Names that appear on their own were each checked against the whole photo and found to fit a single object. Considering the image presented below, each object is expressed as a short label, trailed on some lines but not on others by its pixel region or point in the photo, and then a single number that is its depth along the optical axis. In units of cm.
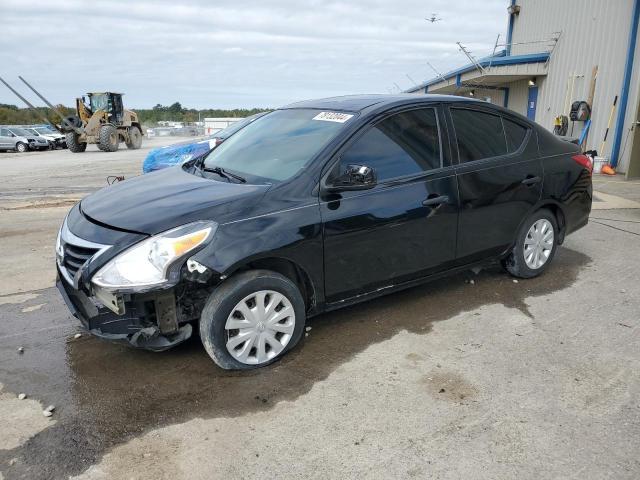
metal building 1281
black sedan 311
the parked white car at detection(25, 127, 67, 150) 3105
